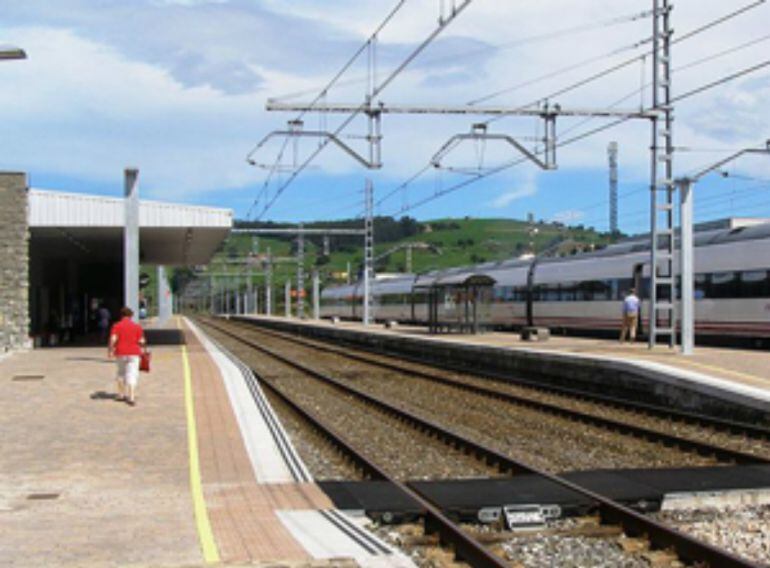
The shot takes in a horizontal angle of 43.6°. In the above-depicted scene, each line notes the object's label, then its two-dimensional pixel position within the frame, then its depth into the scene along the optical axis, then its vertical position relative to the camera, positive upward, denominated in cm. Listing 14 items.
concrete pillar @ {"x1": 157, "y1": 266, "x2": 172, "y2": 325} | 6988 +44
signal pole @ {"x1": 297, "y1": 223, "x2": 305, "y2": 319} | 6313 +188
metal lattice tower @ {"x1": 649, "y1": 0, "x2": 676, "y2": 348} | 2238 +341
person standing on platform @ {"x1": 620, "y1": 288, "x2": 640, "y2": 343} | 2742 -31
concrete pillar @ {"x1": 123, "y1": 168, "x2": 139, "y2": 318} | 2600 +183
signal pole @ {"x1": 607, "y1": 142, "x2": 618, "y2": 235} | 5862 +773
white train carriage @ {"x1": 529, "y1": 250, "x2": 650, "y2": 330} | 3209 +53
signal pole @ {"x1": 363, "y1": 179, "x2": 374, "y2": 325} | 4797 +300
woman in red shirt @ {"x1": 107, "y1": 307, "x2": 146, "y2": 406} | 1506 -78
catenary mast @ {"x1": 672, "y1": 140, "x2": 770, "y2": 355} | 2175 +110
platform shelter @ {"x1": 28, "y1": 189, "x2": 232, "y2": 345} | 2936 +229
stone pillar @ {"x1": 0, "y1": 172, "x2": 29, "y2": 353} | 2836 +144
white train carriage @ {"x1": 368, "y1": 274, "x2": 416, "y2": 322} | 5916 +22
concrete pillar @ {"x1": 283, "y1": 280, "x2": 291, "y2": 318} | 7891 +9
